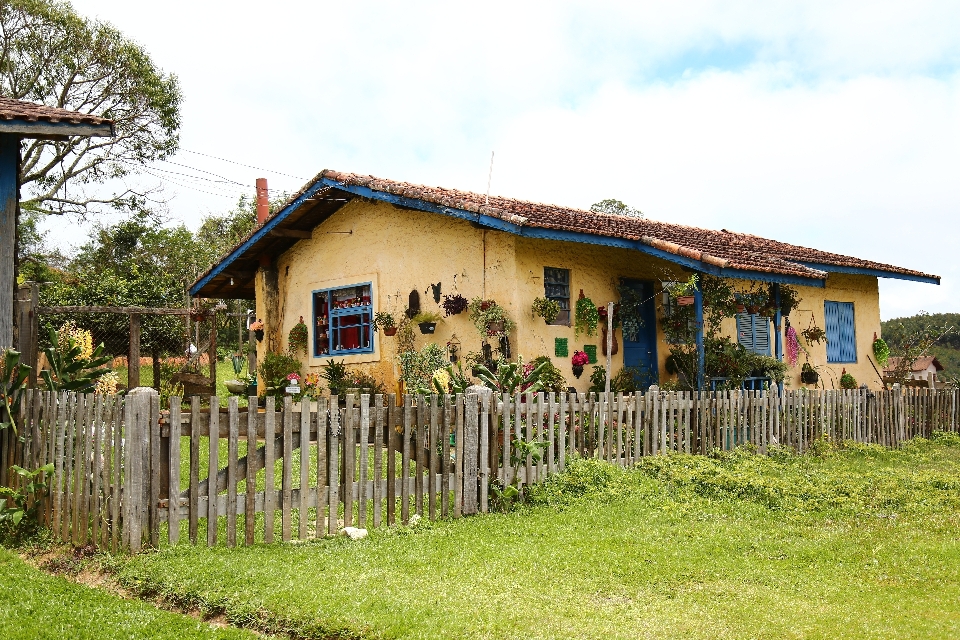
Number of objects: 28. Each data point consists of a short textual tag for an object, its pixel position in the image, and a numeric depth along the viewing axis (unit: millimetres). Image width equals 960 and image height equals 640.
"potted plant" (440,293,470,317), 12633
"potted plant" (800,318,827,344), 16875
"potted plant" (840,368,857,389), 17641
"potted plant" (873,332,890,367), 18891
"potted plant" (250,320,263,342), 15477
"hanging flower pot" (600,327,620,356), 13500
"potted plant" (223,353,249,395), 18253
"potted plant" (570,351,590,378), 12695
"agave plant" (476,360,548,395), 9391
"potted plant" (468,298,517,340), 12109
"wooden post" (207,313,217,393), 14287
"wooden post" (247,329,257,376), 21573
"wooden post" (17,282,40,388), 7840
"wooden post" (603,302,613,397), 11445
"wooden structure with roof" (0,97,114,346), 7430
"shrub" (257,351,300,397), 14688
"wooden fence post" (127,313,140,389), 12312
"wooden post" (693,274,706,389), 12367
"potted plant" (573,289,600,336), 13055
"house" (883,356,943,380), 33125
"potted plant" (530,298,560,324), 12273
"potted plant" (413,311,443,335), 12969
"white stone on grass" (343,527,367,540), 6520
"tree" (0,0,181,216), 23234
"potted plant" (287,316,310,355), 14992
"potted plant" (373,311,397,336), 13461
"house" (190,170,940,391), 12336
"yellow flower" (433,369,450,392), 11695
